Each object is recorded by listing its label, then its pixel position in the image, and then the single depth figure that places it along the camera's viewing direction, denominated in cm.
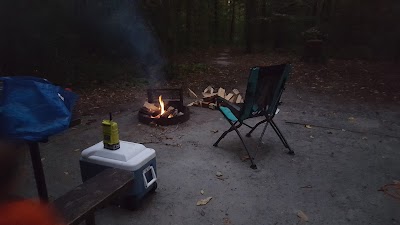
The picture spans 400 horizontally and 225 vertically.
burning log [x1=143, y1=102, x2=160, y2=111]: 605
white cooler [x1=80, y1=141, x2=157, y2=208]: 318
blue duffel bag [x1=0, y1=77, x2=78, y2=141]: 215
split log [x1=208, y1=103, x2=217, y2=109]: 680
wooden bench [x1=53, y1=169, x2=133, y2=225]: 238
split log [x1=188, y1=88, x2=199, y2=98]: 803
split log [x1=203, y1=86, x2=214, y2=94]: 788
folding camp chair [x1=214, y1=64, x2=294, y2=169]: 422
